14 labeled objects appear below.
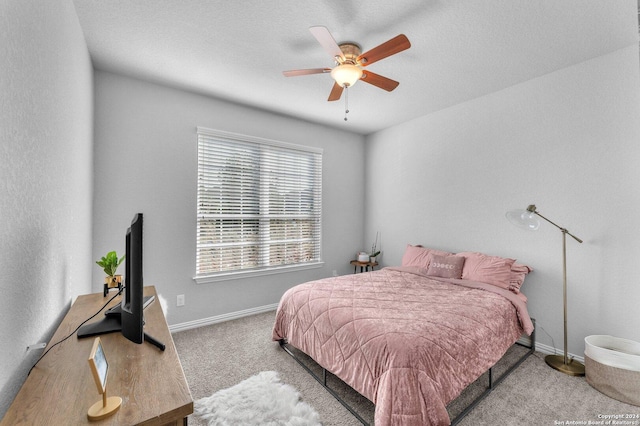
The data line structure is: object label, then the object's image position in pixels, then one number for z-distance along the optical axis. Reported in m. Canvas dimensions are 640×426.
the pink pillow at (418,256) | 3.44
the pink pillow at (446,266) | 3.03
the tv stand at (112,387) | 0.74
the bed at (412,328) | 1.50
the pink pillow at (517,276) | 2.68
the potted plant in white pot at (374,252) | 4.41
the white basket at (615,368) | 1.91
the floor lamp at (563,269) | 2.34
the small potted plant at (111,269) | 1.99
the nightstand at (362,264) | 4.22
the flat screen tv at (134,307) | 1.10
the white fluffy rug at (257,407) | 1.73
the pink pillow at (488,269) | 2.70
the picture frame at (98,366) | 0.68
